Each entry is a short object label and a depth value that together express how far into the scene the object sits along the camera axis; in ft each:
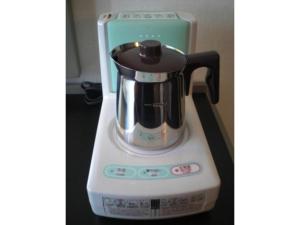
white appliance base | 1.67
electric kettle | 1.66
